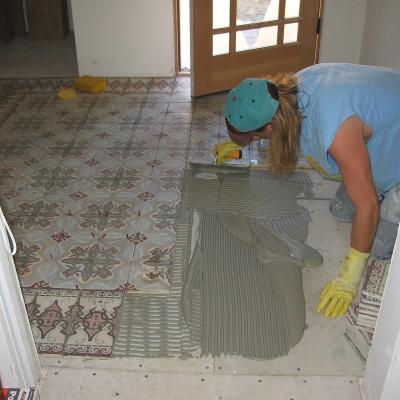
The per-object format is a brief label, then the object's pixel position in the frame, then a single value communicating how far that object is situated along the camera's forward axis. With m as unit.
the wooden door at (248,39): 3.23
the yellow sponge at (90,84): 3.53
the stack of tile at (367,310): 1.55
